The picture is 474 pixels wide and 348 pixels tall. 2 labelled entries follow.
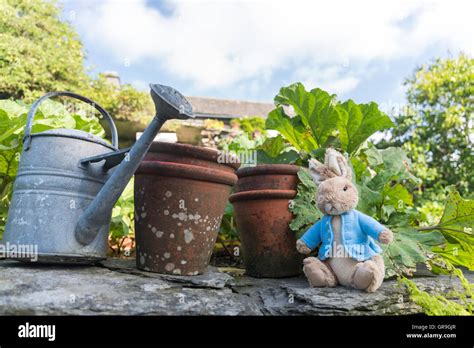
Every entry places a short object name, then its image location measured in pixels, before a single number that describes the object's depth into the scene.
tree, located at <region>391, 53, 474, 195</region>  5.62
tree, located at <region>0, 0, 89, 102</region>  4.67
